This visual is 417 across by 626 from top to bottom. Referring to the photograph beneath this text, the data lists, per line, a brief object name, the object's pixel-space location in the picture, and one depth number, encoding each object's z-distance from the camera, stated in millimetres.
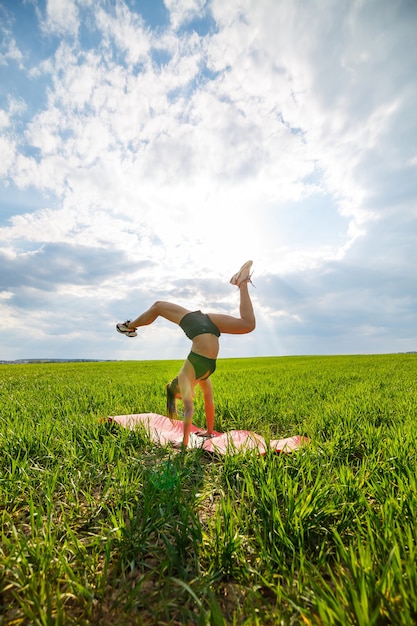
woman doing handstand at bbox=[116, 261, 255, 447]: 3627
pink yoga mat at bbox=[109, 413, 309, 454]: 3666
